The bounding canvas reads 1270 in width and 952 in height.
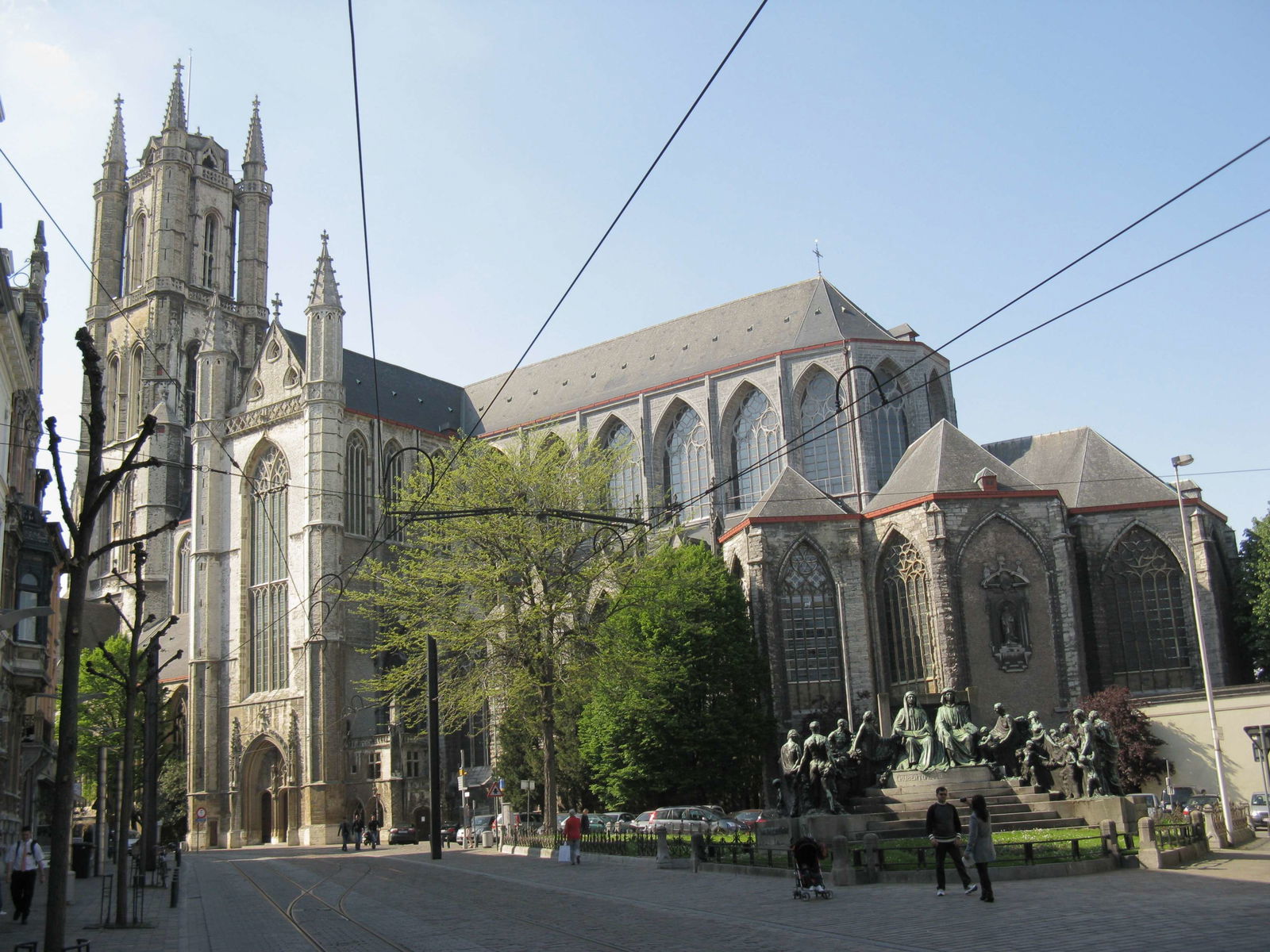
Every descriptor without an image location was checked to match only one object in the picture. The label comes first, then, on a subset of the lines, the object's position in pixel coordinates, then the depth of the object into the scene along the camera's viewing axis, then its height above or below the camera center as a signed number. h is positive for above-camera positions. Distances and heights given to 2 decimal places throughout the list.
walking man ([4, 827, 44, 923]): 15.38 -1.23
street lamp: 25.18 +1.34
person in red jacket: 21.86 -1.64
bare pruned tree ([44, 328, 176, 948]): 10.40 +1.71
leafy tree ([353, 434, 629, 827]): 27.67 +3.78
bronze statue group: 19.86 -0.59
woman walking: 12.40 -1.26
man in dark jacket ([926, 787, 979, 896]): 13.47 -1.19
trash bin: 28.27 -1.95
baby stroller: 13.62 -1.54
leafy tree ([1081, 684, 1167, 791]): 33.47 -0.87
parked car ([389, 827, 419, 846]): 40.66 -2.65
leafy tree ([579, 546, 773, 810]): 35.38 +0.61
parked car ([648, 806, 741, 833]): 29.09 -2.04
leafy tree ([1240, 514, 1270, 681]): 36.28 +2.96
